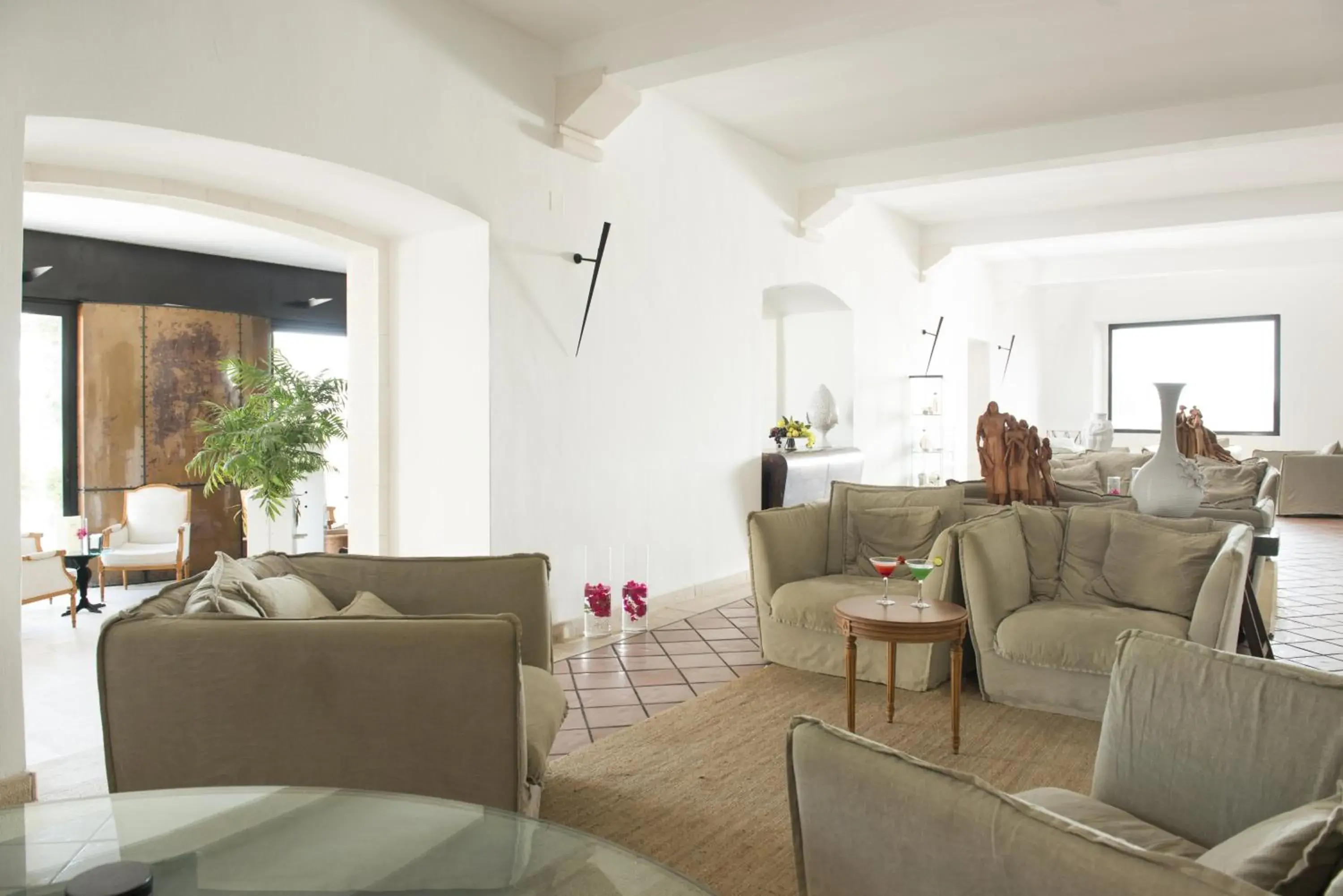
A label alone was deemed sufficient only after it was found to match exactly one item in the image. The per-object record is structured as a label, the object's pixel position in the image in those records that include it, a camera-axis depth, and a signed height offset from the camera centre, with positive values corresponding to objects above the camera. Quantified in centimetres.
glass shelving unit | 1035 -12
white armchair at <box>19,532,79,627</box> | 582 -103
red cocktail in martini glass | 381 -61
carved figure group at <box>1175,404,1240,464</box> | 734 -14
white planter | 738 -87
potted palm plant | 718 -20
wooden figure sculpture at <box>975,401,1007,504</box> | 495 -17
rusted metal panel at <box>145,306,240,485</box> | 806 +34
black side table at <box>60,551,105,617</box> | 655 -112
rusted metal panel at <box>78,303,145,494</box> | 768 +17
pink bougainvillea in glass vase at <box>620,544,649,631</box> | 541 -103
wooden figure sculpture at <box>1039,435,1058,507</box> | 498 -32
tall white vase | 468 -31
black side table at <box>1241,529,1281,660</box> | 449 -97
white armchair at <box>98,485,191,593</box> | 752 -91
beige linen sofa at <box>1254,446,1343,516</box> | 1147 -77
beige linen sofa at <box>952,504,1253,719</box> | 380 -75
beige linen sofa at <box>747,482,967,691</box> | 432 -74
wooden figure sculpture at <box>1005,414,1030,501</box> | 493 -24
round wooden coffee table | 355 -80
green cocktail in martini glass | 385 -62
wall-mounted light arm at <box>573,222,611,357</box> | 541 +93
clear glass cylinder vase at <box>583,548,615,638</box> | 531 -101
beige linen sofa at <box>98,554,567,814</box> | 226 -70
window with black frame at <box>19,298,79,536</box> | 742 +1
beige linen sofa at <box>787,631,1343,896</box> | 119 -61
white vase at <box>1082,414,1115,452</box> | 796 -12
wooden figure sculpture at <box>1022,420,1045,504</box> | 496 -31
